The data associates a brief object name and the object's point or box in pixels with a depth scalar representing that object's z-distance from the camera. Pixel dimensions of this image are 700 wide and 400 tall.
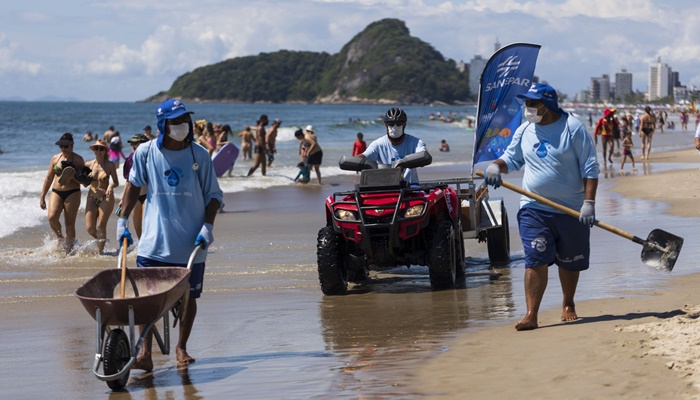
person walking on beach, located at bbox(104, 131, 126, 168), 23.89
